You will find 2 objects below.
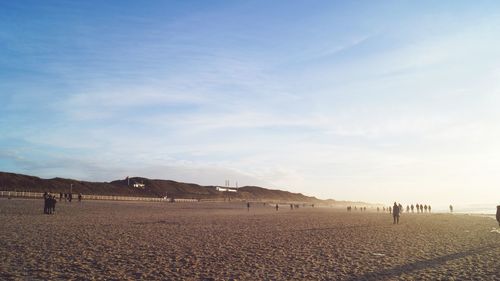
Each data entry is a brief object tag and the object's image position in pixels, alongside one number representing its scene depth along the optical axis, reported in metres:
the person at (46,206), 33.38
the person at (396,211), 36.22
